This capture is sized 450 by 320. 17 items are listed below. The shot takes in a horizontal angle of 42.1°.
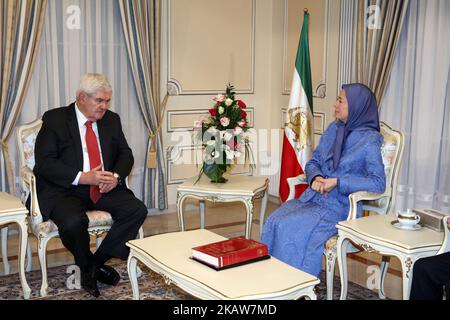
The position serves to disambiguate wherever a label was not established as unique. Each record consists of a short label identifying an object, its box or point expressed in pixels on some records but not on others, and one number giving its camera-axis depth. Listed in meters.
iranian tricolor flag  4.92
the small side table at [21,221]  3.38
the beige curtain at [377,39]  4.55
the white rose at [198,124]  4.19
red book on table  2.61
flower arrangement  4.16
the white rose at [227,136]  4.14
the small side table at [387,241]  2.84
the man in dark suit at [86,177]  3.57
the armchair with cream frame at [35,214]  3.51
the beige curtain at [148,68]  5.08
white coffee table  2.36
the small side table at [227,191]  4.11
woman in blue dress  3.44
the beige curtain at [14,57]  4.48
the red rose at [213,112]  4.21
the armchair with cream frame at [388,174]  3.69
